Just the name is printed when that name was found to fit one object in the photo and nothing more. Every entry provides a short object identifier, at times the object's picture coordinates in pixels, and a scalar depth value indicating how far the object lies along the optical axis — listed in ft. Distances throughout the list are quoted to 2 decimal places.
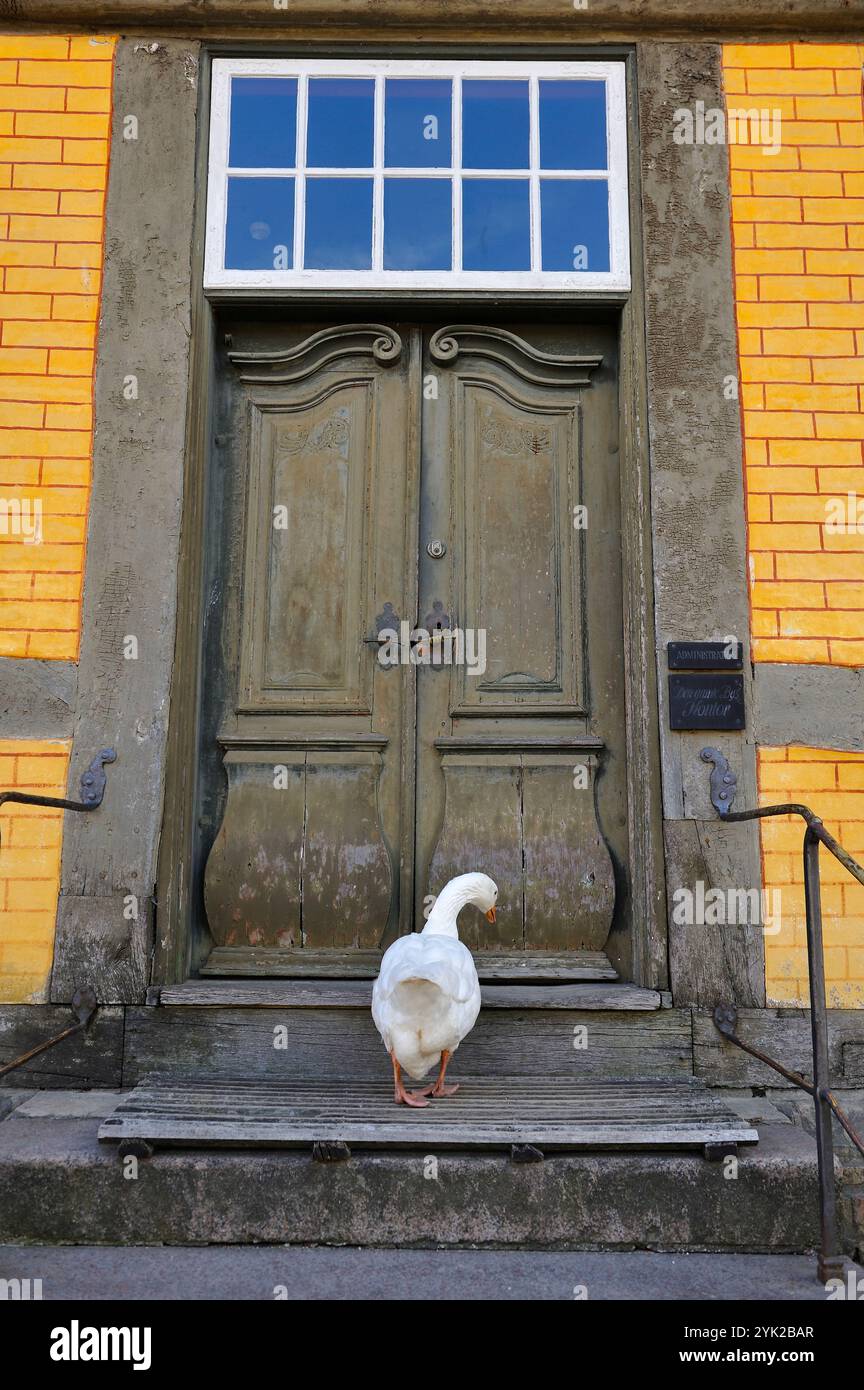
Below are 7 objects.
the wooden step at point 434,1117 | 9.62
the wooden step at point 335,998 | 11.86
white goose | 9.56
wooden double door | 13.17
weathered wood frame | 12.41
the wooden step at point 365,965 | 12.75
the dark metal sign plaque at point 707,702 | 12.46
